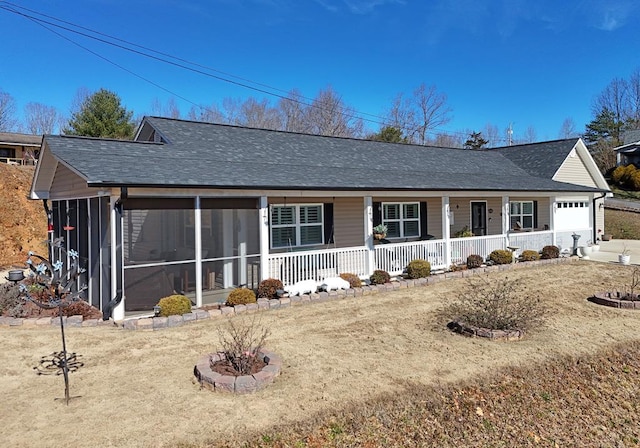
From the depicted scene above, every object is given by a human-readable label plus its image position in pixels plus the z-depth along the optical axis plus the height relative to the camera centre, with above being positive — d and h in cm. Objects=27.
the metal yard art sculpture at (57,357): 493 -179
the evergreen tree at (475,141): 4472 +890
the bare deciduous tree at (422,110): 4456 +1209
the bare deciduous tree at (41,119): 4516 +1242
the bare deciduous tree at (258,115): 4216 +1152
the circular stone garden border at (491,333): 659 -176
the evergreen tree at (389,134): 3888 +853
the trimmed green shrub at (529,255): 1481 -116
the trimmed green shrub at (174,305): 799 -146
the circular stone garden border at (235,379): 474 -175
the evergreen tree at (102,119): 3050 +841
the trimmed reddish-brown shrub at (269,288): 940 -136
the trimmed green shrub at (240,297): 884 -147
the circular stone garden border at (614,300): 859 -168
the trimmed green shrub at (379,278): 1109 -139
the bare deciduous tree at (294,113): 4219 +1172
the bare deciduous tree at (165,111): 4516 +1294
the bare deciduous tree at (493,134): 5985 +1294
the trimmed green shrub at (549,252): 1542 -111
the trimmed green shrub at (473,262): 1335 -122
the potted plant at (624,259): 1450 -133
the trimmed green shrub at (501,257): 1406 -113
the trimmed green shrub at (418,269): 1187 -125
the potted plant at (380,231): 1316 -19
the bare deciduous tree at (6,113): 4259 +1237
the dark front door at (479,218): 1733 +23
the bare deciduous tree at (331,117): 4134 +1094
